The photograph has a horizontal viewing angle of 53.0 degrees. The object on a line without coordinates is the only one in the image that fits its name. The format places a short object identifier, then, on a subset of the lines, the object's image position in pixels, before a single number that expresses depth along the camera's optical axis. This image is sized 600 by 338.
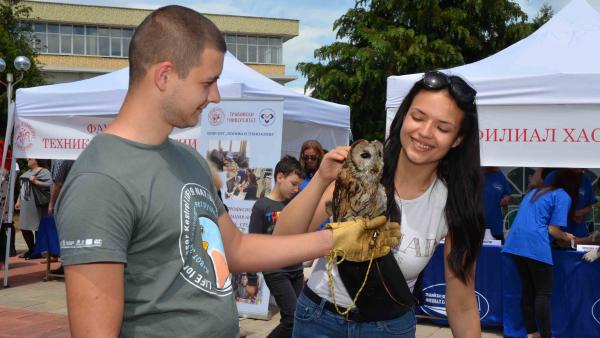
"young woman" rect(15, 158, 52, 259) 9.97
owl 1.99
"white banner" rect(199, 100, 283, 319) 6.37
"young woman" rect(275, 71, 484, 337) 2.20
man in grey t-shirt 1.30
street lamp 7.94
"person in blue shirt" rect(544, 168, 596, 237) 6.32
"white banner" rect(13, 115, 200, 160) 7.62
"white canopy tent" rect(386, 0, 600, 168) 5.15
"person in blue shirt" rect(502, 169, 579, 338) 5.45
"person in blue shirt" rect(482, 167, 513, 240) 7.38
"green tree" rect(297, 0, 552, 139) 20.08
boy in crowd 4.65
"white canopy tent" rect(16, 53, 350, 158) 7.22
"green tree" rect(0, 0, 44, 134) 22.25
